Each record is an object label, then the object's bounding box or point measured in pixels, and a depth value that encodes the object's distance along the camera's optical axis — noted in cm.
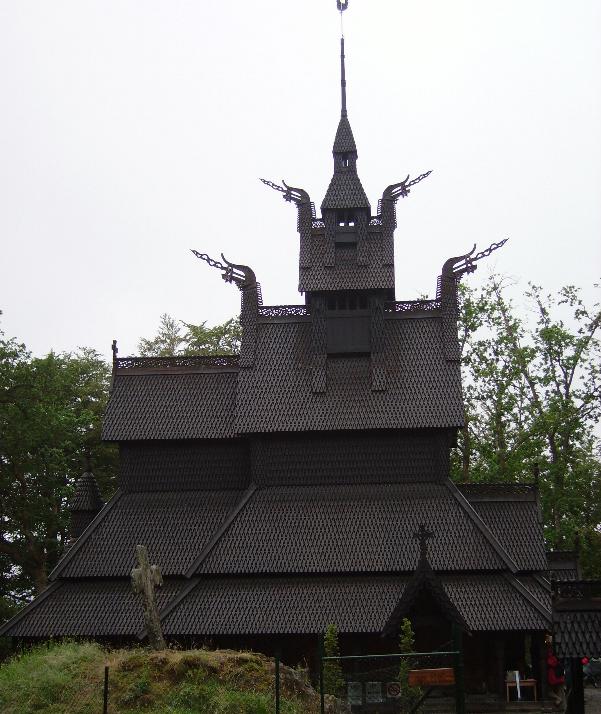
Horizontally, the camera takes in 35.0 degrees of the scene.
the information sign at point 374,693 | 1589
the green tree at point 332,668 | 1906
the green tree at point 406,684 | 1688
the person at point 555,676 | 2411
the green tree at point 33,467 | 3281
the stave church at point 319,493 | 2377
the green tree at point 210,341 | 4391
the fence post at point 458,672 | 1466
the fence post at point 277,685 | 1479
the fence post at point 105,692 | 1509
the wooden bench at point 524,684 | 2330
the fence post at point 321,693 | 1450
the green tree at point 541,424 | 3738
